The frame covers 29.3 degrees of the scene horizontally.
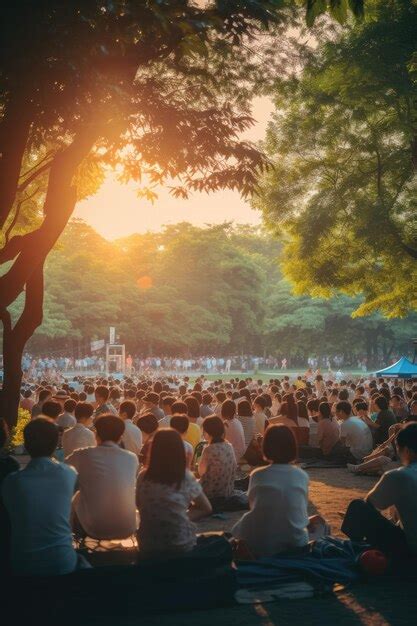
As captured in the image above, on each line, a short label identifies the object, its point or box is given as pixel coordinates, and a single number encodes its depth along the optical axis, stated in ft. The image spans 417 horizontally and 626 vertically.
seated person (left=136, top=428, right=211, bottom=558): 19.06
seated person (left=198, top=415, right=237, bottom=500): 29.27
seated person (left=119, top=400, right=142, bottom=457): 33.88
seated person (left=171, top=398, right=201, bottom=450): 36.45
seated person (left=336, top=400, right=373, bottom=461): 44.70
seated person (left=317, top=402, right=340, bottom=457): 46.09
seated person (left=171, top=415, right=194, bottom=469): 29.04
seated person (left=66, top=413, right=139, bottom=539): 21.57
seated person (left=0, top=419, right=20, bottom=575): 18.22
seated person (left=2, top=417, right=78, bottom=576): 17.47
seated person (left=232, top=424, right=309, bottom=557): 20.11
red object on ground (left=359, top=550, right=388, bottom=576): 21.09
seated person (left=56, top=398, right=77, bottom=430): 41.98
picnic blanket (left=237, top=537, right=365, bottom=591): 20.22
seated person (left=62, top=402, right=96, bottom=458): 32.76
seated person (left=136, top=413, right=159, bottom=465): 31.19
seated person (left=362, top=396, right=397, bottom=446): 47.14
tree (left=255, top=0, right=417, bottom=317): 60.95
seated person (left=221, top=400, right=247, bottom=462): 39.27
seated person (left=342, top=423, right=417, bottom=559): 20.70
